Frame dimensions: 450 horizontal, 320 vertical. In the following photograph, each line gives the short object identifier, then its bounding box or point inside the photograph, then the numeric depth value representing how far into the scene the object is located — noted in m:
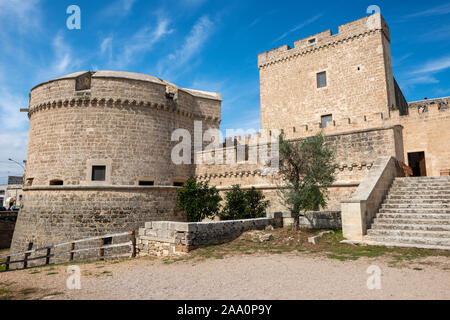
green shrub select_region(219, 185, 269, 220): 13.20
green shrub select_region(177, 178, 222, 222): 13.70
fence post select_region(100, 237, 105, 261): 9.85
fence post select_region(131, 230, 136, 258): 9.27
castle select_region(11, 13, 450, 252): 13.76
